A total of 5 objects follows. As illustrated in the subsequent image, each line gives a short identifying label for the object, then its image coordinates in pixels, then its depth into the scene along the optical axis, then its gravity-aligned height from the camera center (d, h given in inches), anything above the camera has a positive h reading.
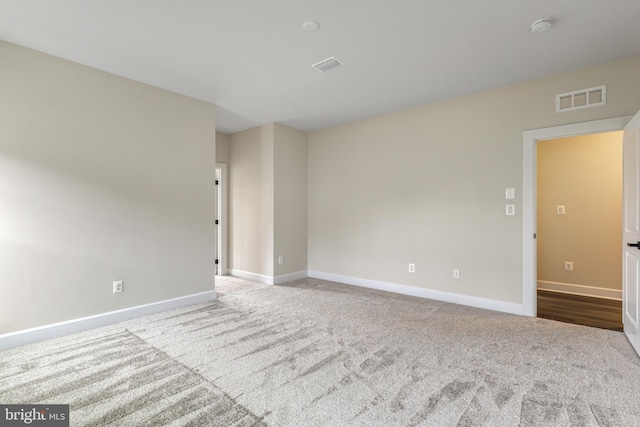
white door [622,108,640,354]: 98.3 -6.8
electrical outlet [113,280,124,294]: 126.3 -29.8
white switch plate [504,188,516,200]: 136.6 +9.7
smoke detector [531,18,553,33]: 89.9 +57.5
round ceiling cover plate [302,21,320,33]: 92.0 +58.7
